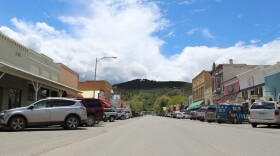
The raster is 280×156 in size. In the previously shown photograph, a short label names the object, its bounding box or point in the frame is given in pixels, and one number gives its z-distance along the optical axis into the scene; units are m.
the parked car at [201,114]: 27.37
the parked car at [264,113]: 15.29
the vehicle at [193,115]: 30.14
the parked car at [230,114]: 21.49
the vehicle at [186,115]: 40.40
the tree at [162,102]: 125.44
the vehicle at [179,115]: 42.00
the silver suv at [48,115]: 12.14
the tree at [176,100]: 98.16
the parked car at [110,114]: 25.05
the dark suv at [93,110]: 16.88
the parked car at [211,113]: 22.78
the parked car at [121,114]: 34.46
